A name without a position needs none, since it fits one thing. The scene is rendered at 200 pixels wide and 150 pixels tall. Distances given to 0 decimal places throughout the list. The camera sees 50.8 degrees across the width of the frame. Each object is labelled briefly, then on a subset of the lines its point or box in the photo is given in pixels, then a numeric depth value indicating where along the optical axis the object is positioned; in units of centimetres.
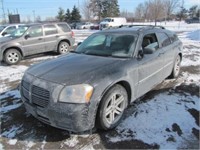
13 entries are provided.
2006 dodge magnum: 298
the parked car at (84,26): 4347
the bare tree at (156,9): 5313
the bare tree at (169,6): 5729
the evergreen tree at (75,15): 6253
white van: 3497
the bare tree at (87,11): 6450
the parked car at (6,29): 1290
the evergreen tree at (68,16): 6425
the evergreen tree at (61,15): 6665
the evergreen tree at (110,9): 6600
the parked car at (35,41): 886
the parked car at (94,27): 3904
